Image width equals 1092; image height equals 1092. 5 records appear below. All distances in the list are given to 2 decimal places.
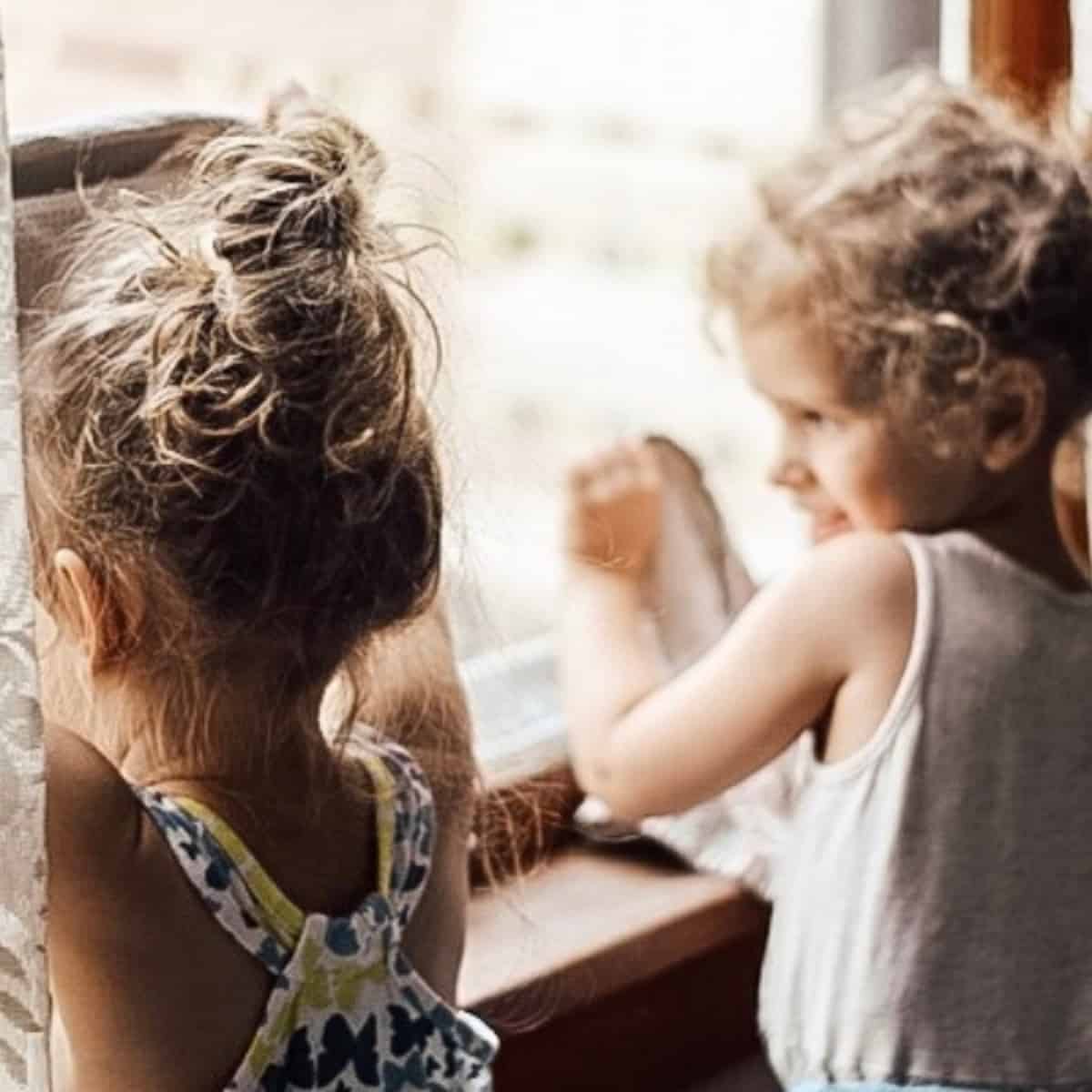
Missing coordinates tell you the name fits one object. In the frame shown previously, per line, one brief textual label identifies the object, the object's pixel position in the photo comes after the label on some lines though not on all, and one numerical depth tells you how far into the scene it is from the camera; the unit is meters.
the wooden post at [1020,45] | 2.56
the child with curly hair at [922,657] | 2.36
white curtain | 1.86
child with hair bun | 2.00
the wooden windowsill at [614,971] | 2.38
